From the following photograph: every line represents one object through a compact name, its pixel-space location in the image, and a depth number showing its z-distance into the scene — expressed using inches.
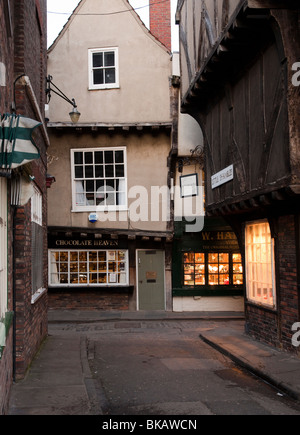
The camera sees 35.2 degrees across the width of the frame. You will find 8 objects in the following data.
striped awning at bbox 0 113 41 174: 197.3
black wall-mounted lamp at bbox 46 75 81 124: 512.4
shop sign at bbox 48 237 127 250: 684.1
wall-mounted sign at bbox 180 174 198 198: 674.2
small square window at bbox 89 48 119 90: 700.0
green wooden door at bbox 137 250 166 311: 684.7
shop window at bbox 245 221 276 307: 420.8
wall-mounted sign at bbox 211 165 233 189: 434.2
